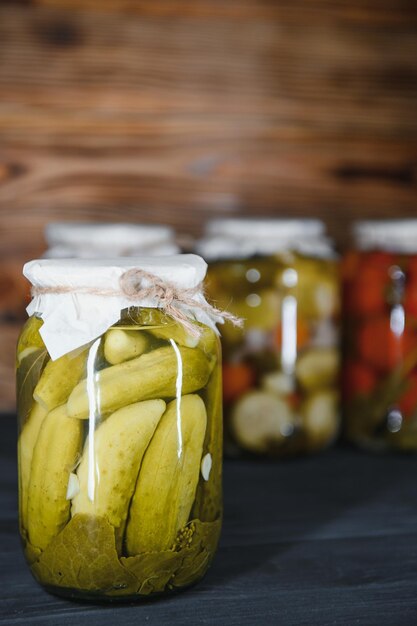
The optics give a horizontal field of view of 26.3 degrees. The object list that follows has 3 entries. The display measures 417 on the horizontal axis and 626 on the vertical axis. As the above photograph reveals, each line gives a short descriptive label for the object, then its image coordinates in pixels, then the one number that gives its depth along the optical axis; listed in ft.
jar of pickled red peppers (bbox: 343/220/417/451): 3.45
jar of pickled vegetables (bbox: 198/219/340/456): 3.36
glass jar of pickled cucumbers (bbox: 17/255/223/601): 2.06
